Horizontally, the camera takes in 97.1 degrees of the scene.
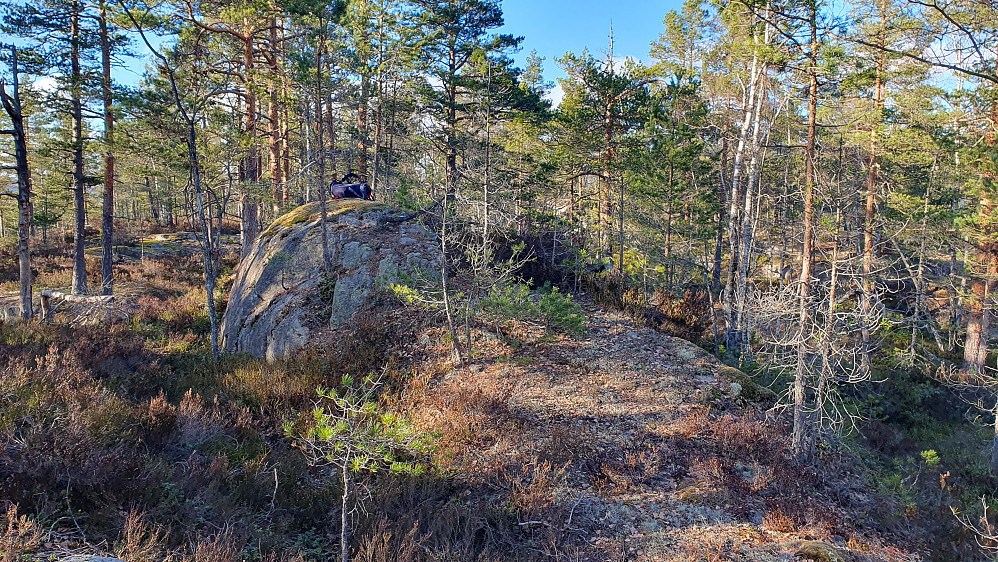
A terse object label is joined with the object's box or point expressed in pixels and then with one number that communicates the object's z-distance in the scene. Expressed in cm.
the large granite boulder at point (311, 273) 980
